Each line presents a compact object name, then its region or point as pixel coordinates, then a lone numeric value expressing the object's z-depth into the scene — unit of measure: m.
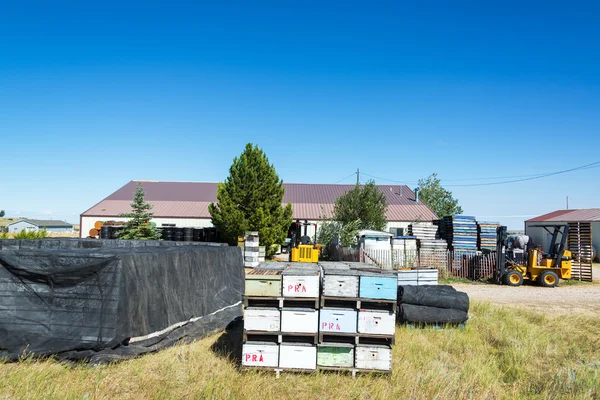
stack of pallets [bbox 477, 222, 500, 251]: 24.41
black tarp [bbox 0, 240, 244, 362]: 7.21
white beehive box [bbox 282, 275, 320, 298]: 7.14
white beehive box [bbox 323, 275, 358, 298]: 7.17
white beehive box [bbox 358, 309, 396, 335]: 7.06
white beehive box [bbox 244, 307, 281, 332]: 7.08
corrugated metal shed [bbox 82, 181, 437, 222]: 42.72
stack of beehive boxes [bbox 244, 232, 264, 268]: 23.31
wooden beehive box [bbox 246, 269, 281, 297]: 7.12
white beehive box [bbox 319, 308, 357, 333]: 7.12
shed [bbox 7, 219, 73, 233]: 103.73
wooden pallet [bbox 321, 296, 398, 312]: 7.11
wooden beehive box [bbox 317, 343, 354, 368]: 7.06
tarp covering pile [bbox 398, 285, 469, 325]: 10.08
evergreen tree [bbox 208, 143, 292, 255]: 27.77
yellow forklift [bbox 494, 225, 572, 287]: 19.81
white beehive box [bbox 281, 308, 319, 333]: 7.06
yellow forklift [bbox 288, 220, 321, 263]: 24.11
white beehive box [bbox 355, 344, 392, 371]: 6.98
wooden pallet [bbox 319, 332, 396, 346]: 7.04
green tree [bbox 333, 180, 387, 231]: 31.81
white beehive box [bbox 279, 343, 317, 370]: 7.00
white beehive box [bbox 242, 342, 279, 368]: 7.02
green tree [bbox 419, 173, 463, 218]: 62.91
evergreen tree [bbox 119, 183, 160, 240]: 27.95
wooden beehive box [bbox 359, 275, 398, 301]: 7.12
